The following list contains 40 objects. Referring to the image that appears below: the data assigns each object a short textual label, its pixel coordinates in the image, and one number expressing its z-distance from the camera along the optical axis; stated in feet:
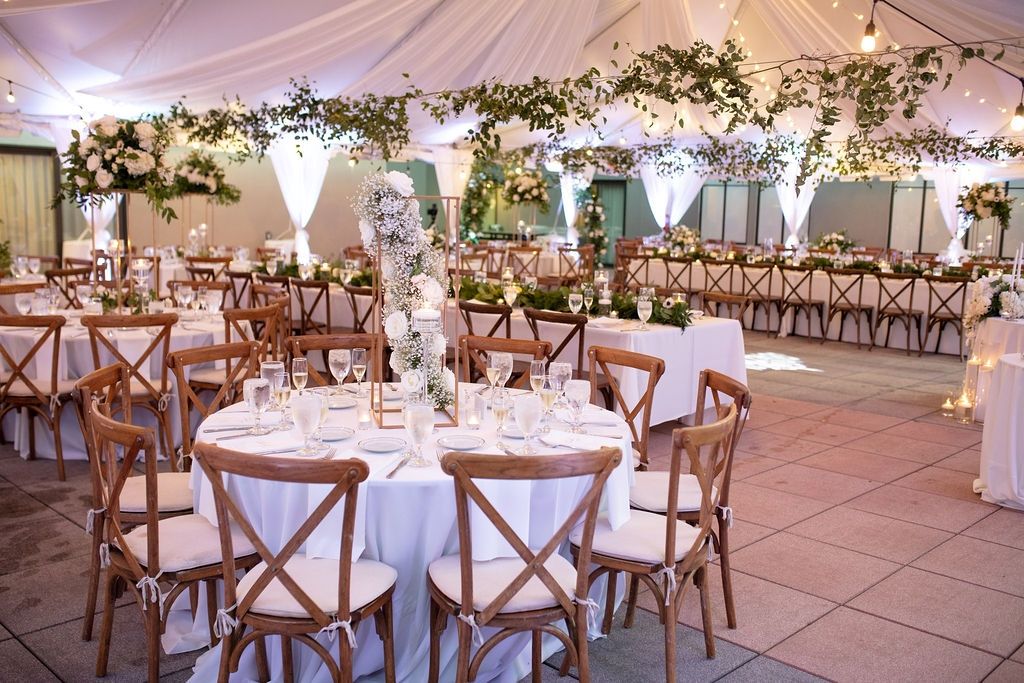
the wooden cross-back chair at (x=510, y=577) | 7.89
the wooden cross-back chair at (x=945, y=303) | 32.73
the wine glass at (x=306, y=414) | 9.16
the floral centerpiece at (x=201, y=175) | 30.66
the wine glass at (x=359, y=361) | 11.35
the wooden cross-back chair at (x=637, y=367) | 12.77
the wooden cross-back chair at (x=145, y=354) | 16.53
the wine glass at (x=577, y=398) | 10.71
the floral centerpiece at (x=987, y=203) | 32.89
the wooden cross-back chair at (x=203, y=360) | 12.25
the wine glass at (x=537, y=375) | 11.02
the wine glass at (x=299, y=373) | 11.30
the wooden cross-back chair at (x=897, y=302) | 33.78
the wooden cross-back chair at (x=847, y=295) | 35.40
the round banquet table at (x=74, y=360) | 18.03
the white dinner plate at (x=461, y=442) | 9.80
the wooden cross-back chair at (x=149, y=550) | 8.91
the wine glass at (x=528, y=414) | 9.46
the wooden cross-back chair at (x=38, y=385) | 16.55
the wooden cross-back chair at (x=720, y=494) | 10.80
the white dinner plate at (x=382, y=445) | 9.63
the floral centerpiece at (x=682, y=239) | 46.42
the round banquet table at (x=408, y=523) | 8.93
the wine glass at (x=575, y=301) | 19.49
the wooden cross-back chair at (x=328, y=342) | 13.84
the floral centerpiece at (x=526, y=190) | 44.60
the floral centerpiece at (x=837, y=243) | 43.94
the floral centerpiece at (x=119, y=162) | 17.79
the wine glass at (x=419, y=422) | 9.02
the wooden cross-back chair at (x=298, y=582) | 7.73
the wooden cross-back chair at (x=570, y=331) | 18.99
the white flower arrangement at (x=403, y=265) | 10.22
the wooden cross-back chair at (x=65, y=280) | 26.66
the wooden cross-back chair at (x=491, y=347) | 13.66
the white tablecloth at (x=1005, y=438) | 15.49
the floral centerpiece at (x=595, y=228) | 53.67
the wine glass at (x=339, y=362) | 11.50
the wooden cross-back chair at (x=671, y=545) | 9.21
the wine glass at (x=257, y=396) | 10.02
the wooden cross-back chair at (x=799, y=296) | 36.84
